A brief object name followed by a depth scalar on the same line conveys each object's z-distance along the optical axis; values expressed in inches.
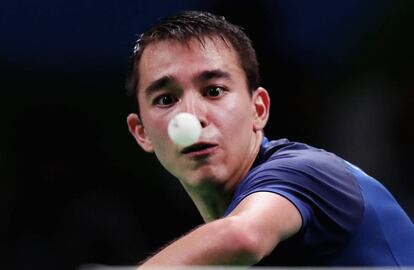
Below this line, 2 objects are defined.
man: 197.3
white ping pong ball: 233.0
